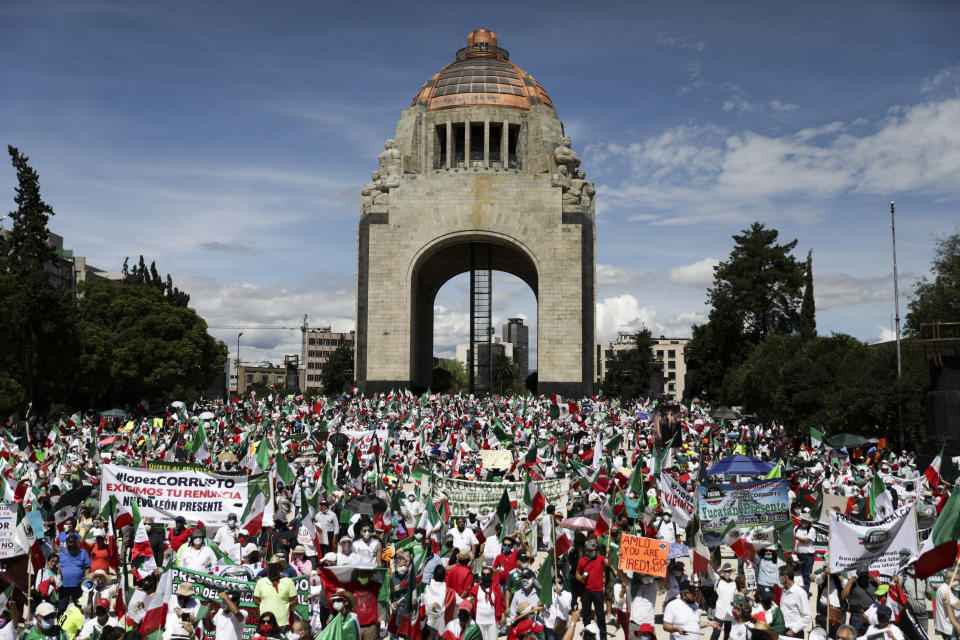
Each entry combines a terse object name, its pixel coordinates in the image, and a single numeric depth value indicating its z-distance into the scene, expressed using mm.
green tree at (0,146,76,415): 33969
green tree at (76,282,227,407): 41375
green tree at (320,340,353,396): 93500
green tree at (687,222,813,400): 57781
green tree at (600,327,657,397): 90062
